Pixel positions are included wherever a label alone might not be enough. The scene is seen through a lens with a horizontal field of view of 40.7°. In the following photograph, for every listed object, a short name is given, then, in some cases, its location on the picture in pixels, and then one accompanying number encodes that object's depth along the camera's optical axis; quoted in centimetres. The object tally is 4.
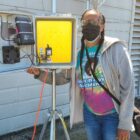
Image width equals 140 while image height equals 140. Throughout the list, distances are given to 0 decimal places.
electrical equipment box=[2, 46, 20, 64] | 189
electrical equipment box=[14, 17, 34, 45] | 185
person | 157
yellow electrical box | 163
